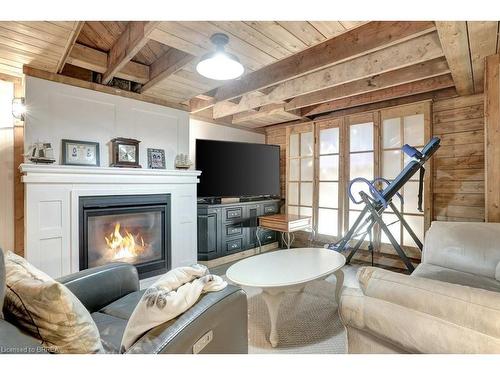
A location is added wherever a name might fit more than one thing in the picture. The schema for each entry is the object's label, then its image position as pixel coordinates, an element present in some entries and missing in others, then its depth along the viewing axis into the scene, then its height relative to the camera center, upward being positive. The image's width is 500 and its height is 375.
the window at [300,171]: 4.05 +0.26
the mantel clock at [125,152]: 2.47 +0.34
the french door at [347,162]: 3.11 +0.35
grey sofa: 0.77 -0.57
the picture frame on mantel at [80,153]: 2.24 +0.31
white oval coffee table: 1.67 -0.64
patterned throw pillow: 0.80 -0.43
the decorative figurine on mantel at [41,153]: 2.01 +0.27
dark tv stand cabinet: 3.25 -0.59
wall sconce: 2.07 +0.66
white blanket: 0.89 -0.45
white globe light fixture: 1.61 +0.83
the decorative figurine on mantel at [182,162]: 2.95 +0.29
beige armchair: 0.82 -0.48
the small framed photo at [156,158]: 2.77 +0.31
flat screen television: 3.42 +0.26
